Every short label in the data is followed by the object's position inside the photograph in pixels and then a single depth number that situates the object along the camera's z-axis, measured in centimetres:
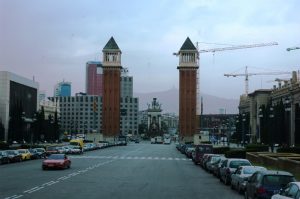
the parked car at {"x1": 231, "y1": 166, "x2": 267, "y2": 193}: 2255
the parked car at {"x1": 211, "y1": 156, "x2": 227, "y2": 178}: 3341
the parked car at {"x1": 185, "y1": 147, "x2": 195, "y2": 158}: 6880
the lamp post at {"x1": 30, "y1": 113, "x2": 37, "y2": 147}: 11694
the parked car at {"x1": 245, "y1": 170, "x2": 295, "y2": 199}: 1684
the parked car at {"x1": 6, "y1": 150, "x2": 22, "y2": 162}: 5372
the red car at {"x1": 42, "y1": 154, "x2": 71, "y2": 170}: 3978
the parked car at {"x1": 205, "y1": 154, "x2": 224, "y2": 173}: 3717
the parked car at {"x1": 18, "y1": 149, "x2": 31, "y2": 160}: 5881
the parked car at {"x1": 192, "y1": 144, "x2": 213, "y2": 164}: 5244
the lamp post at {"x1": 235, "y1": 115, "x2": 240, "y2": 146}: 13712
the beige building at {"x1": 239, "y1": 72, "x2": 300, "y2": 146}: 9200
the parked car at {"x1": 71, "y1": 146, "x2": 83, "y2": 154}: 7819
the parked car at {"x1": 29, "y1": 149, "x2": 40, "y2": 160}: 6241
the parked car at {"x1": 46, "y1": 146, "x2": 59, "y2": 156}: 6731
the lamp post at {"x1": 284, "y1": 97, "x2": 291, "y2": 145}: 9706
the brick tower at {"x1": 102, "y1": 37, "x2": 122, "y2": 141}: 16850
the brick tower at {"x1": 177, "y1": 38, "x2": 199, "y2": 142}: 16150
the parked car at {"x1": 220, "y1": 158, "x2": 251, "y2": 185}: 2813
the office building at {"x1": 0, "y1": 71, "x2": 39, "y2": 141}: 11150
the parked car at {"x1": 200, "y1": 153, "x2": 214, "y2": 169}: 4379
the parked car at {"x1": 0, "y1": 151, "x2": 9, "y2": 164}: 5058
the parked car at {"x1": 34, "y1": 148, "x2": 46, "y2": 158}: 6519
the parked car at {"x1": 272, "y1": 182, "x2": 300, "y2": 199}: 1223
